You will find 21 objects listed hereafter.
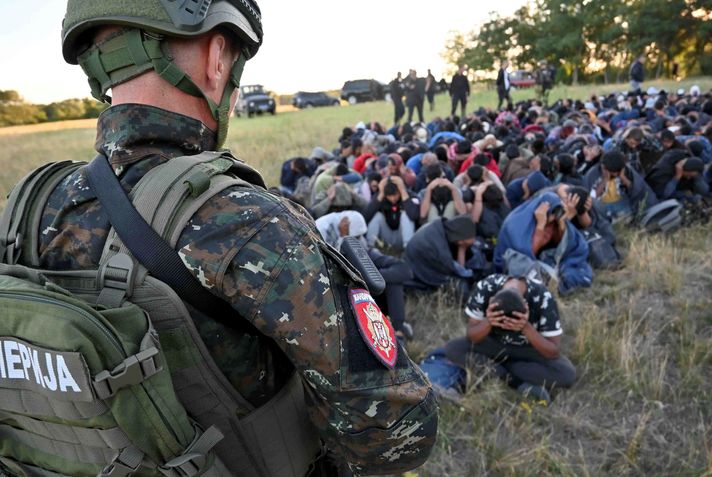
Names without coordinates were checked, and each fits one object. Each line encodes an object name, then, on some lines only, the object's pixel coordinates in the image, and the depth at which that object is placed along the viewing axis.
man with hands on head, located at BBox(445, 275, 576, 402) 2.96
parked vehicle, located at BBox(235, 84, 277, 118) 27.80
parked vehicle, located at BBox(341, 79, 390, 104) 32.41
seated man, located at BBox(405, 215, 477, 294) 4.38
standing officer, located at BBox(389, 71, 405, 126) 15.55
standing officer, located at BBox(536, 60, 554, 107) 18.43
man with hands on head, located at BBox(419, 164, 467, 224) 5.22
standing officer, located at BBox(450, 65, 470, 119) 15.43
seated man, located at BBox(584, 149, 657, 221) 5.71
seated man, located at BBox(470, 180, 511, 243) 5.19
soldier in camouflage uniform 0.89
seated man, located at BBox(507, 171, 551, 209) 5.64
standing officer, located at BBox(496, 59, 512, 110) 15.49
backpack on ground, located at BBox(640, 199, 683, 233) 5.48
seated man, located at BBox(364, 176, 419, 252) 5.22
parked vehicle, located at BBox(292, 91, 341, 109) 32.78
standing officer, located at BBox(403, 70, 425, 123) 15.33
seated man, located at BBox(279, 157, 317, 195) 7.45
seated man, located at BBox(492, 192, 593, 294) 4.40
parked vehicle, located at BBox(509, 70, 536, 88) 31.92
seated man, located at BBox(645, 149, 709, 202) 5.74
